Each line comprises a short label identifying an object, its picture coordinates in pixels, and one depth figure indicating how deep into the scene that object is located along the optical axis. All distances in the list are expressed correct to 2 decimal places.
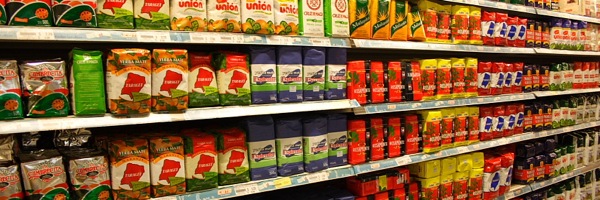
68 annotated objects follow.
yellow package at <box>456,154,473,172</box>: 2.47
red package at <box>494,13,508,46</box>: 2.65
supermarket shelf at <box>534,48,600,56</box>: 2.94
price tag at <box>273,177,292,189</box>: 1.79
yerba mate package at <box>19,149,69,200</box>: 1.33
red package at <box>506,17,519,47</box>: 2.71
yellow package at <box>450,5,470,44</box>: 2.43
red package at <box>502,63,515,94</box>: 2.72
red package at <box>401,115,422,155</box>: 2.24
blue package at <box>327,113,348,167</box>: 2.00
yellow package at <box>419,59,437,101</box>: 2.29
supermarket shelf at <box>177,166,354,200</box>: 1.62
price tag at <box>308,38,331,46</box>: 1.84
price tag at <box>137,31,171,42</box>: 1.44
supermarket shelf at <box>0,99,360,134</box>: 1.28
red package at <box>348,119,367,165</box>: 2.05
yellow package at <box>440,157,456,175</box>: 2.40
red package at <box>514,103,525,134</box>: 2.84
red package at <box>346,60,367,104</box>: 2.03
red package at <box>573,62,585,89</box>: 3.26
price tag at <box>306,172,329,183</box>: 1.88
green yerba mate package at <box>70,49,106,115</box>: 1.36
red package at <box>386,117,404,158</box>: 2.18
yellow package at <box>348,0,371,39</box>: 2.00
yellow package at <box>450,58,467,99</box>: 2.44
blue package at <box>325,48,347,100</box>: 1.95
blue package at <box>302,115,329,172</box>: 1.91
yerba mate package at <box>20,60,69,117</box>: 1.32
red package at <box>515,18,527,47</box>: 2.77
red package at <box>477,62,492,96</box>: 2.60
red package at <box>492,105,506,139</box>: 2.67
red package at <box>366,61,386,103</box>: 2.08
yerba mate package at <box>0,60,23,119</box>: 1.27
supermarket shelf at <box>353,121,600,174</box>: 2.08
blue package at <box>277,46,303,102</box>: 1.80
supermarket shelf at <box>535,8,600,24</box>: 2.89
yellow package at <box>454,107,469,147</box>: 2.45
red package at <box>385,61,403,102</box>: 2.15
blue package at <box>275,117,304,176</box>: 1.84
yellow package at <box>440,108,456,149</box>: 2.38
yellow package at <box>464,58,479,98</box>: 2.51
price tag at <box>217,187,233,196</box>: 1.65
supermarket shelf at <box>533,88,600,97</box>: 2.96
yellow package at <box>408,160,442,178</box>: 2.31
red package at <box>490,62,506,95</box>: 2.66
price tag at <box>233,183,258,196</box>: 1.69
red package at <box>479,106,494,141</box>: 2.62
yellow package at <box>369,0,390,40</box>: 2.06
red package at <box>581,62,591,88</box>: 3.32
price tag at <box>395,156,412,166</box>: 2.18
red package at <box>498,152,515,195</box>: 2.70
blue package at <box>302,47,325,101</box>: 1.87
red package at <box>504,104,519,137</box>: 2.77
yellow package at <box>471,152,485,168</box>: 2.56
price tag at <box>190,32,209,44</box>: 1.54
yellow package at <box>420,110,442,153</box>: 2.30
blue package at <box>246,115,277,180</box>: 1.77
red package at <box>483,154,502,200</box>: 2.61
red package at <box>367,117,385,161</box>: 2.12
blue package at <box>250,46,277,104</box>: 1.74
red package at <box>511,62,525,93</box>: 2.79
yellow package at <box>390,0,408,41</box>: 2.15
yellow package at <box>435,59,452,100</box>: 2.36
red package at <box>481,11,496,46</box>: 2.59
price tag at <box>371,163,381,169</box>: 2.09
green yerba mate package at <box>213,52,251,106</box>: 1.67
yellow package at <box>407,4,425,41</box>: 2.22
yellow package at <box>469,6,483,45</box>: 2.52
